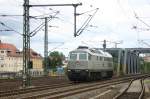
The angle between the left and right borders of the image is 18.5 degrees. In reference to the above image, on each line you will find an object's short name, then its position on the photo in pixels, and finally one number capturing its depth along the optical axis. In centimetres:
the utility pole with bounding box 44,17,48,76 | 6238
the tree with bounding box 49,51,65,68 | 14280
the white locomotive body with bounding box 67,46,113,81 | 4712
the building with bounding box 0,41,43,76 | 13426
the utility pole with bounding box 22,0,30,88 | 3738
